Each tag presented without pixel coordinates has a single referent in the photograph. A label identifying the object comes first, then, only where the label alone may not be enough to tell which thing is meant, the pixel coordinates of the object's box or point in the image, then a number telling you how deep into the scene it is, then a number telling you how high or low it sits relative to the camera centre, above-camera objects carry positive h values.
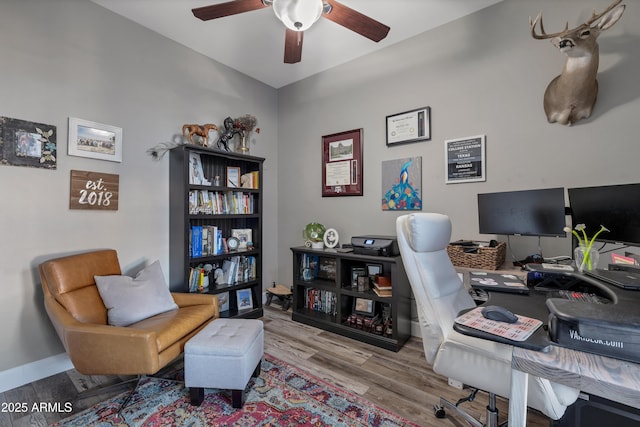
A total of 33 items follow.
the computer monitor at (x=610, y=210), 1.47 +0.03
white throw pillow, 1.94 -0.60
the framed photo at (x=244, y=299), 3.16 -0.96
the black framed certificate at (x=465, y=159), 2.38 +0.50
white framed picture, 2.18 +0.63
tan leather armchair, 1.59 -0.71
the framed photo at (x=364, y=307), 2.68 -0.89
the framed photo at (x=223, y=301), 3.07 -0.95
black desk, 0.56 -0.33
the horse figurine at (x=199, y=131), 2.78 +0.86
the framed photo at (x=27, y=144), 1.91 +0.52
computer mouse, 0.81 -0.30
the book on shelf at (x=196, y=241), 2.77 -0.26
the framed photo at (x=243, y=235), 3.19 -0.23
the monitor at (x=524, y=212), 1.81 +0.03
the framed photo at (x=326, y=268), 3.17 -0.61
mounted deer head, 1.64 +0.95
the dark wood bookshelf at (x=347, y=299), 2.45 -0.84
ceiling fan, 1.64 +1.30
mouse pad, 0.73 -0.31
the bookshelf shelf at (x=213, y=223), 2.64 -0.08
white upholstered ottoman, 1.67 -0.91
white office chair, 1.12 -0.47
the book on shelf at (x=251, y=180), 3.23 +0.42
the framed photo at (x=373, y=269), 2.80 -0.54
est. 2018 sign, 2.19 +0.21
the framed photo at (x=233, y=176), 3.17 +0.45
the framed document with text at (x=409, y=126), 2.67 +0.89
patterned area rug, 1.58 -1.17
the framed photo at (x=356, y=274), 2.79 -0.58
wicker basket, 1.94 -0.30
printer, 2.53 -0.27
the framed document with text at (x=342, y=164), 3.14 +0.61
